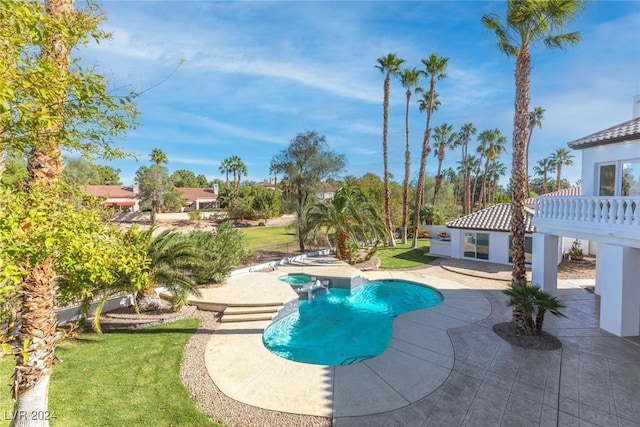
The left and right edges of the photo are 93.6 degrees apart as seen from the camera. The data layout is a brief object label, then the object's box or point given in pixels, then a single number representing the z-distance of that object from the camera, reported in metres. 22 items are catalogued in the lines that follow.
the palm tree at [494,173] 69.31
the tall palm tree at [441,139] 43.53
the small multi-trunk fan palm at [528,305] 9.91
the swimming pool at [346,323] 10.76
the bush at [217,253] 15.69
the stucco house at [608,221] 10.11
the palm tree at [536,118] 48.08
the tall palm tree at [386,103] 28.20
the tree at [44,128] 3.48
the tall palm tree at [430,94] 28.88
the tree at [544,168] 64.80
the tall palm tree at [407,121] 29.50
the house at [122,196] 65.94
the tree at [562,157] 57.66
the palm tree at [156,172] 55.53
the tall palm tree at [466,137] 54.17
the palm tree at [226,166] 82.25
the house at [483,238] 22.81
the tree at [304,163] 27.95
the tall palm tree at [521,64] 10.73
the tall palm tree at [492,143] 51.56
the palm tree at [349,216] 22.61
